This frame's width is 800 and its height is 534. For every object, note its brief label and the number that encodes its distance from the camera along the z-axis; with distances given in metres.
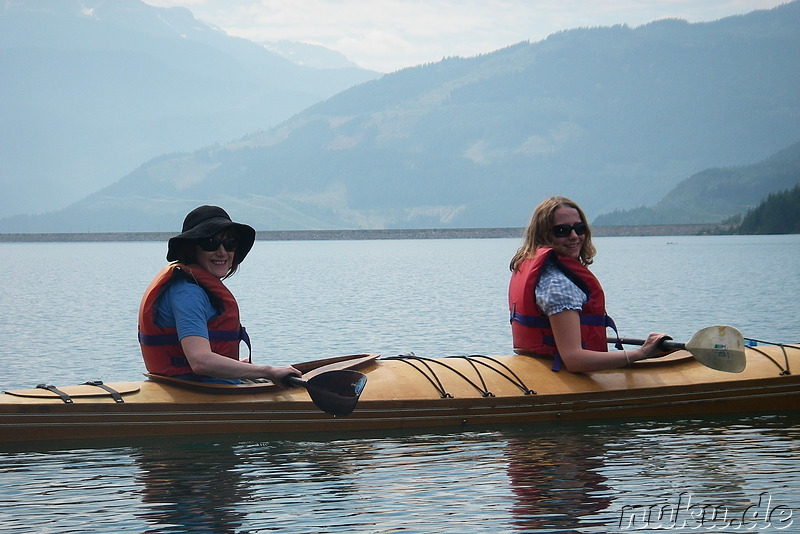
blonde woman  17.50
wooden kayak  17.67
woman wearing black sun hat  16.14
